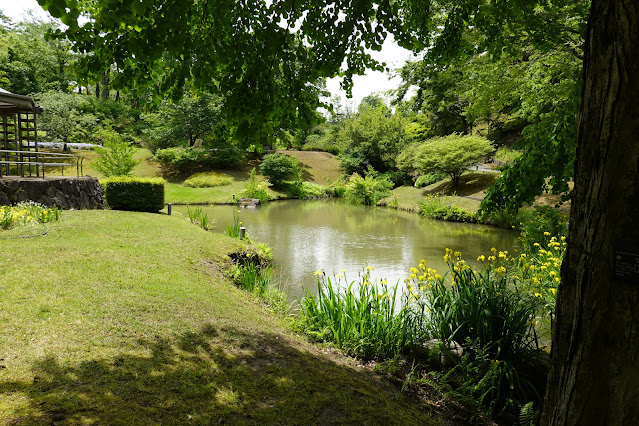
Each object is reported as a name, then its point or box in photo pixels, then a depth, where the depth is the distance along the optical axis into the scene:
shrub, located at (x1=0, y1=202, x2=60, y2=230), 7.24
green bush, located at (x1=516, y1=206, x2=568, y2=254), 8.39
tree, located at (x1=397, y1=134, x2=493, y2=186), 19.27
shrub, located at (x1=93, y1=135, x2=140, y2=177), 16.22
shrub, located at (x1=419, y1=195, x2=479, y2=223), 16.67
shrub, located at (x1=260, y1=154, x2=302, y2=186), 26.34
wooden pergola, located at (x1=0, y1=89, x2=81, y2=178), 10.36
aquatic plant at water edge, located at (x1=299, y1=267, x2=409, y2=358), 4.22
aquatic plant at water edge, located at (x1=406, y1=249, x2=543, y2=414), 3.46
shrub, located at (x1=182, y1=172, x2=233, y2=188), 24.84
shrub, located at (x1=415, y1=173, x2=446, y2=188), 23.45
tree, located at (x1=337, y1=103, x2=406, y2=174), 30.27
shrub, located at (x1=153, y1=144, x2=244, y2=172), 26.69
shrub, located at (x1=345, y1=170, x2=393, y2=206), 24.20
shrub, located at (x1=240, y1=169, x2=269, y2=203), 22.52
